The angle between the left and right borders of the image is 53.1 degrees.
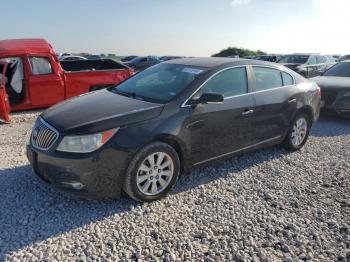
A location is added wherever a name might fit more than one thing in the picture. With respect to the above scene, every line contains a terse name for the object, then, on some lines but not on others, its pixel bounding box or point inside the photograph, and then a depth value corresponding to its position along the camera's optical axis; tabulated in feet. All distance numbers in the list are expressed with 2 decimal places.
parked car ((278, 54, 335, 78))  51.55
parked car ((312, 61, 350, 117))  27.32
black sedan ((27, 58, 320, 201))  12.03
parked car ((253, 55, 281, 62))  69.21
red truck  26.58
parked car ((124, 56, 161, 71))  87.69
